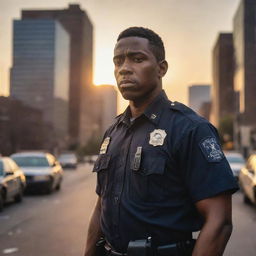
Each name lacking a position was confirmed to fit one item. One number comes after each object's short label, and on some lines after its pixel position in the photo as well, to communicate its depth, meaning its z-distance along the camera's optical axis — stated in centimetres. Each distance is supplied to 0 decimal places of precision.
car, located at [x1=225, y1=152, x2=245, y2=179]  2261
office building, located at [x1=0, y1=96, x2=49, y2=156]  8588
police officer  237
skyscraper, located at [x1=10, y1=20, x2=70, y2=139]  14650
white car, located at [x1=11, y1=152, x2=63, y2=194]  1939
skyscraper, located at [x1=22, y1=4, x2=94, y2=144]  17438
